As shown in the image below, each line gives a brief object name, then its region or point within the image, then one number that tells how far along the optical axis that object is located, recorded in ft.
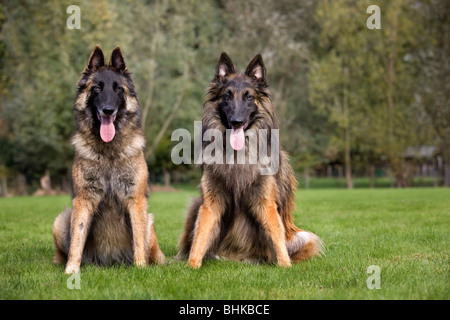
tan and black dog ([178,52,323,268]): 18.22
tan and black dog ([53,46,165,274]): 16.98
